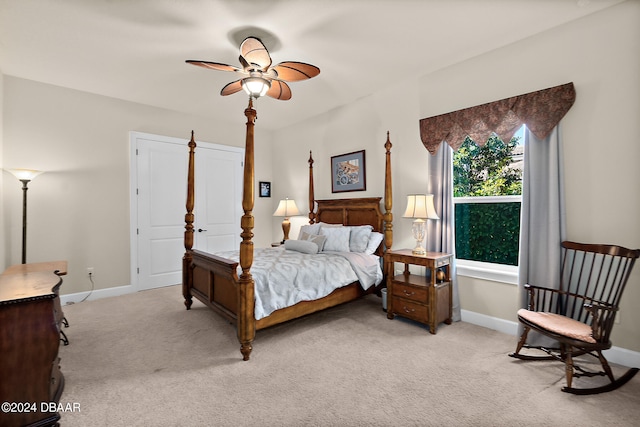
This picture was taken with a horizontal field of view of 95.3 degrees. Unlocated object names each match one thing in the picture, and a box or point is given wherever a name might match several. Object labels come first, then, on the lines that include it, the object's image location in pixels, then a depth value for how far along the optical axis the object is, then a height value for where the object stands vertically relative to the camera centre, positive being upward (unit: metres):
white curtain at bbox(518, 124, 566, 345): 2.57 -0.02
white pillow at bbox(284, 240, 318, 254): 3.65 -0.43
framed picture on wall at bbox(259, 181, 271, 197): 5.95 +0.51
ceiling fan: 2.48 +1.33
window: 3.04 +0.14
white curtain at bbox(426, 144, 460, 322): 3.25 +0.05
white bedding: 2.65 -0.64
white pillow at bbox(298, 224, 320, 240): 4.21 -0.24
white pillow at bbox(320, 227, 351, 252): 3.73 -0.34
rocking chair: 1.95 -0.75
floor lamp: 3.33 +0.29
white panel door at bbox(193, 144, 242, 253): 5.12 +0.23
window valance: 2.58 +0.95
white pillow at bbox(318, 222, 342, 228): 4.35 -0.18
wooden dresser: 1.54 -0.77
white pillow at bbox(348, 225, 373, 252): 3.73 -0.33
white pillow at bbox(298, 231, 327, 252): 3.78 -0.35
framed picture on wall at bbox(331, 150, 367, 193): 4.35 +0.63
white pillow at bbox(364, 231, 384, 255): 3.71 -0.38
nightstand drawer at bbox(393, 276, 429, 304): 2.98 -0.84
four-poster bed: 2.47 -0.58
